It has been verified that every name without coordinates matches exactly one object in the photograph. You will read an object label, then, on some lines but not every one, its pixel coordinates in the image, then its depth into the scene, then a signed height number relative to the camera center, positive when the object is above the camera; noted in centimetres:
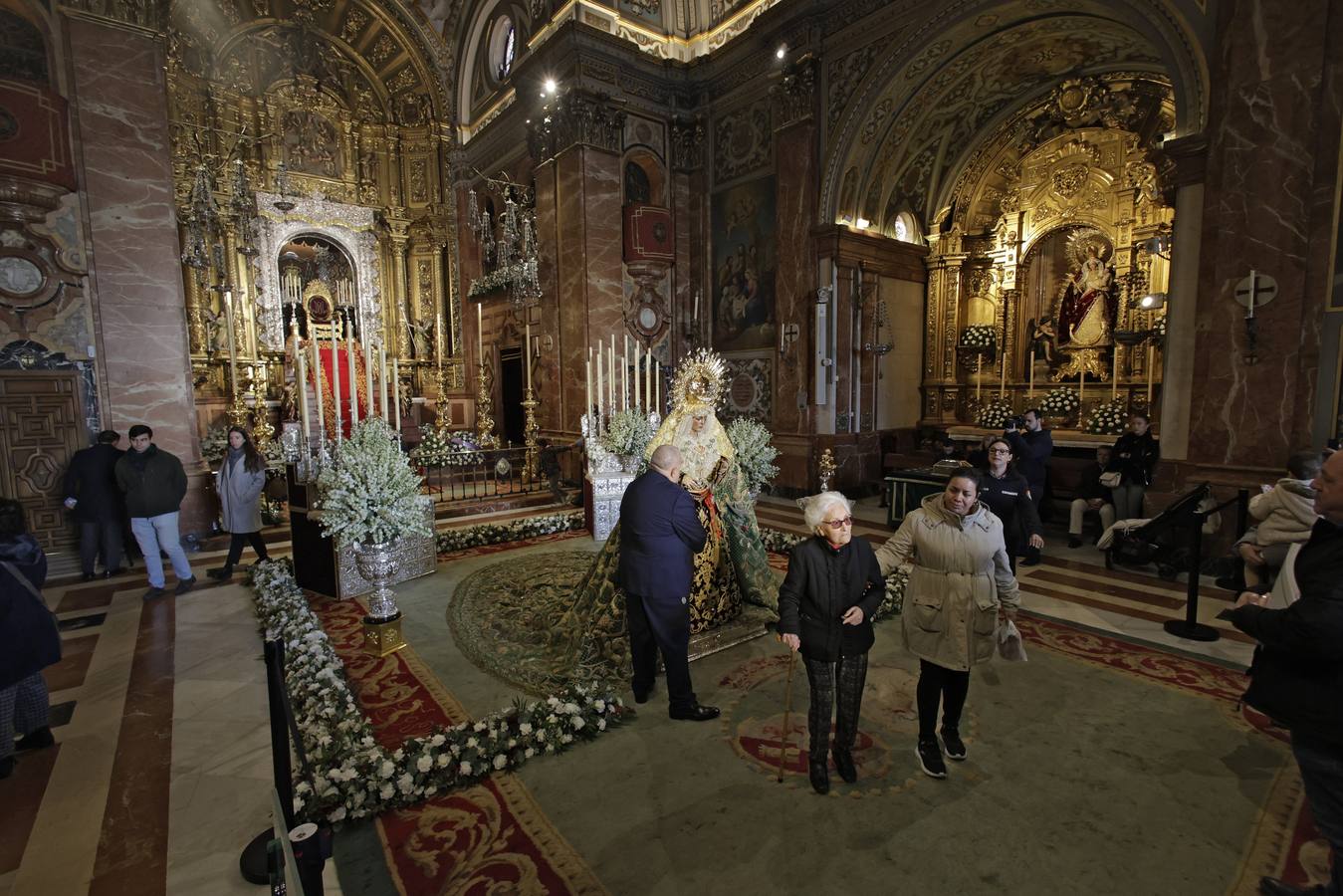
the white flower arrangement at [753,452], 909 -89
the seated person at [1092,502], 798 -153
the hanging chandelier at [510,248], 1303 +342
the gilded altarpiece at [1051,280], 1073 +207
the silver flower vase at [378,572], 495 -142
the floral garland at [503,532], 855 -199
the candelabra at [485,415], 1415 -51
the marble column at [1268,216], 612 +174
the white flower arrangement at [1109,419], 1030 -54
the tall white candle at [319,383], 537 +12
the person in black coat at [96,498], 720 -114
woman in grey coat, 708 -103
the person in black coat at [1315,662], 221 -106
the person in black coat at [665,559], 387 -104
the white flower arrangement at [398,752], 316 -200
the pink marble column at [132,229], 775 +220
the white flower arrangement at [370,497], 521 -86
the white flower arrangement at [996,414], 1189 -50
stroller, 642 -179
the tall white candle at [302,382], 553 +13
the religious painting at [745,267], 1236 +256
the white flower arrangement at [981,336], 1254 +105
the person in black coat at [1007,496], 573 -99
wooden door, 736 -51
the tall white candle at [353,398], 574 -2
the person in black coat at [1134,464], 761 -95
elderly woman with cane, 305 -104
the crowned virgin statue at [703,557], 486 -141
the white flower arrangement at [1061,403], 1152 -29
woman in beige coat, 325 -108
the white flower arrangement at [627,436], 925 -64
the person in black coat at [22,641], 350 -139
